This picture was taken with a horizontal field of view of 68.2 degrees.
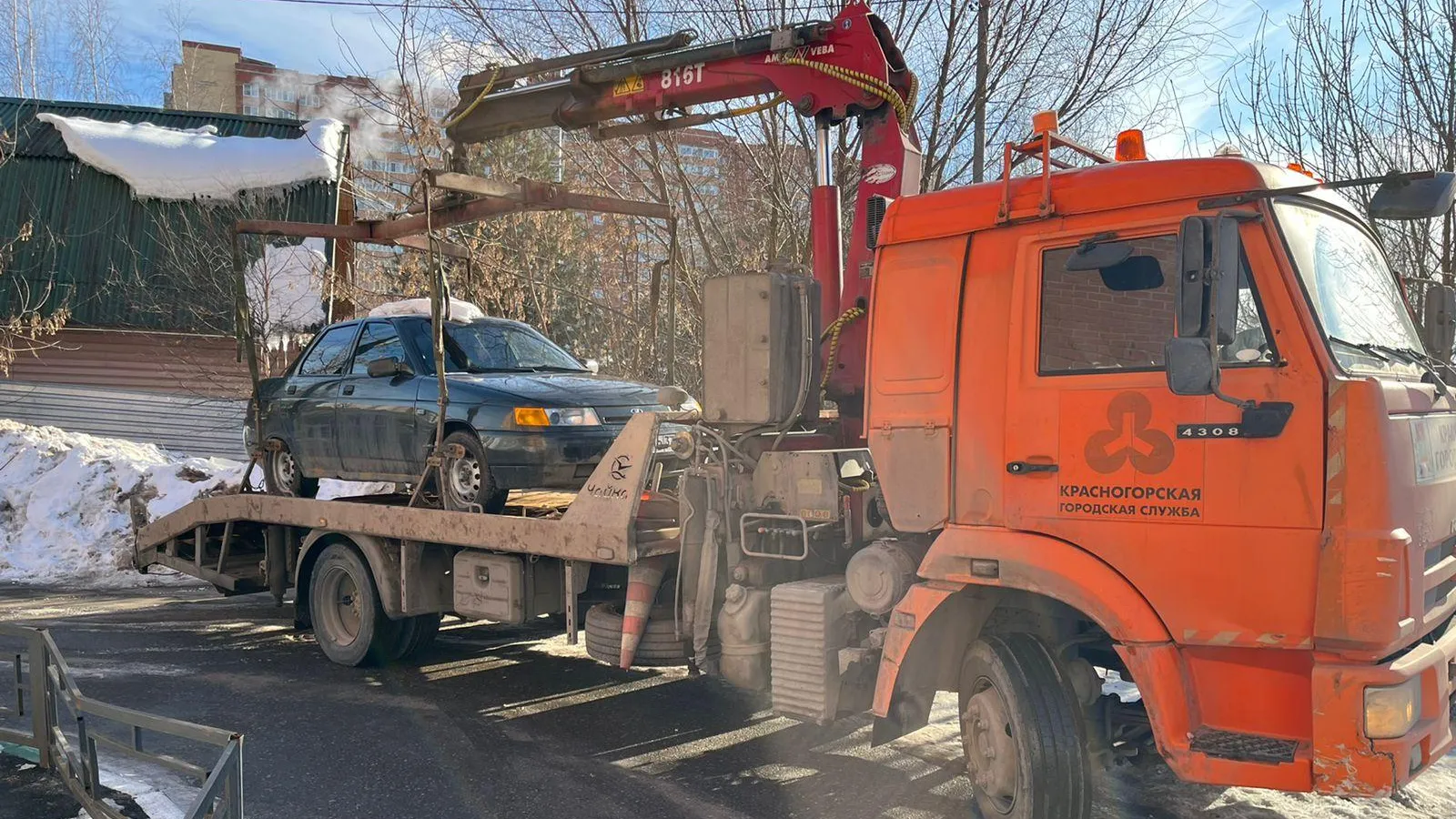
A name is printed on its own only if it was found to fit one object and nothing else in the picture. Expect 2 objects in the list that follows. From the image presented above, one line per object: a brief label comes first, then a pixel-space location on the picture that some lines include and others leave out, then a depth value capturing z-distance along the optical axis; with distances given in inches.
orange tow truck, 131.3
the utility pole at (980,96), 401.1
